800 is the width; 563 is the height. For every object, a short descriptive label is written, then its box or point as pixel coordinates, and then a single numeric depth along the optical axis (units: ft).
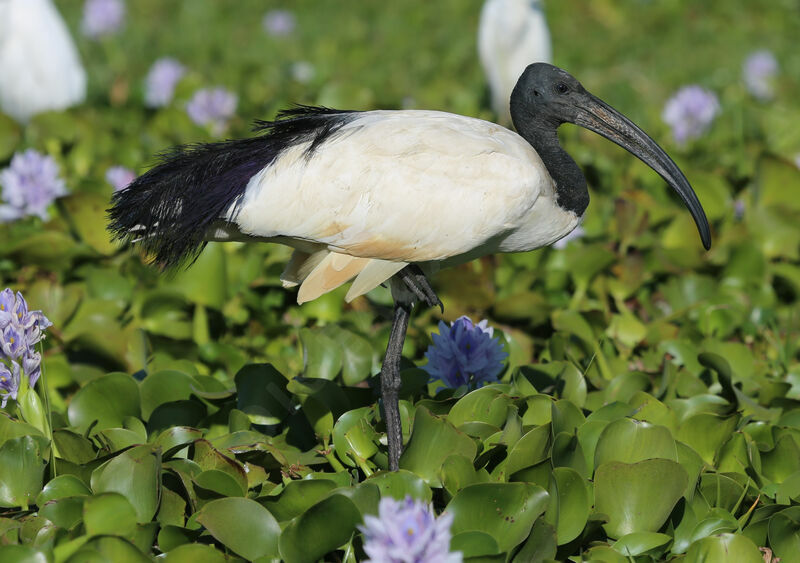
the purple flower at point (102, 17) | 48.08
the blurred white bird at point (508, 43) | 40.70
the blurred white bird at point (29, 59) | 36.96
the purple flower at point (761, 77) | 46.47
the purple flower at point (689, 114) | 36.91
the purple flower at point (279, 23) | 53.72
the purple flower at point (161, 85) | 39.81
